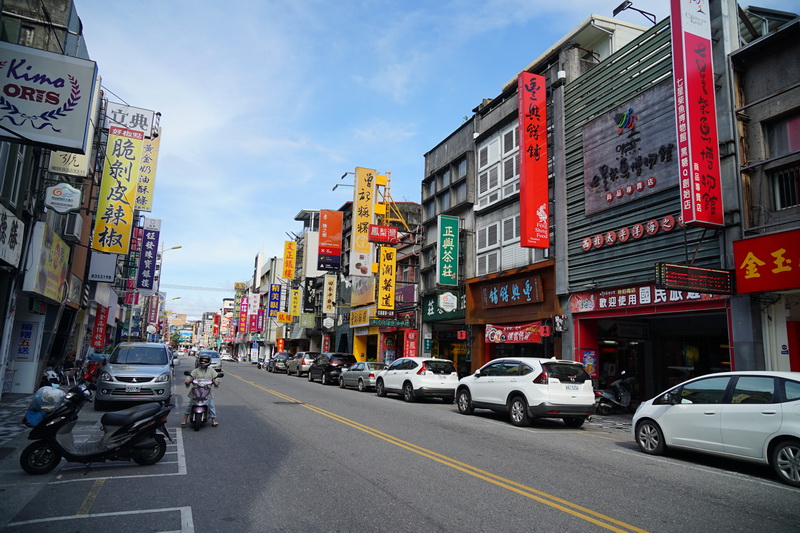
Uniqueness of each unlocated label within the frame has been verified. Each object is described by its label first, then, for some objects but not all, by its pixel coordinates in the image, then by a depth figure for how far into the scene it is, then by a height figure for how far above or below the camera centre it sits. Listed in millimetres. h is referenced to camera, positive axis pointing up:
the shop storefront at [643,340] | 16969 +679
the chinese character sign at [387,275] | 31188 +4429
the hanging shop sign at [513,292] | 20928 +2654
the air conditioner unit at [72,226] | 18797 +4063
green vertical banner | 26109 +4968
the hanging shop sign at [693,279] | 12445 +1958
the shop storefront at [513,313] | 20438 +1752
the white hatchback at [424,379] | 18953 -1008
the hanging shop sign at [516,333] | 20219 +868
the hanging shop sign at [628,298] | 14586 +1837
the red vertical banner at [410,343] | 30756 +462
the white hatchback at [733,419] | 7422 -927
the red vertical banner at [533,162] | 19875 +7434
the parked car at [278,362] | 42216 -1279
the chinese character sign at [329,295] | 45750 +4672
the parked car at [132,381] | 12984 -971
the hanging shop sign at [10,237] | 11766 +2394
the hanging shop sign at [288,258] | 59481 +10095
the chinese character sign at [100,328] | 30359 +736
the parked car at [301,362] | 35406 -1040
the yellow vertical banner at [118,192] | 20547 +5963
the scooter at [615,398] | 15820 -1251
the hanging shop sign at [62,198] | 14953 +4024
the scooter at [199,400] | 10961 -1178
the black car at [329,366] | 28384 -955
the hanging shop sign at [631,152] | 15852 +6716
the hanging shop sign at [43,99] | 7738 +3654
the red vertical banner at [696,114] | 12970 +6188
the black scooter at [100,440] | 7129 -1378
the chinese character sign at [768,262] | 11414 +2277
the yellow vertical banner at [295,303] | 56956 +4790
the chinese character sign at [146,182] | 28175 +8603
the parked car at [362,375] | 23344 -1181
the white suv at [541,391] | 12602 -875
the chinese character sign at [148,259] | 36375 +5761
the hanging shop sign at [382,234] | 31422 +6902
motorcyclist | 11359 -649
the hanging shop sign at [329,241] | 42219 +8748
